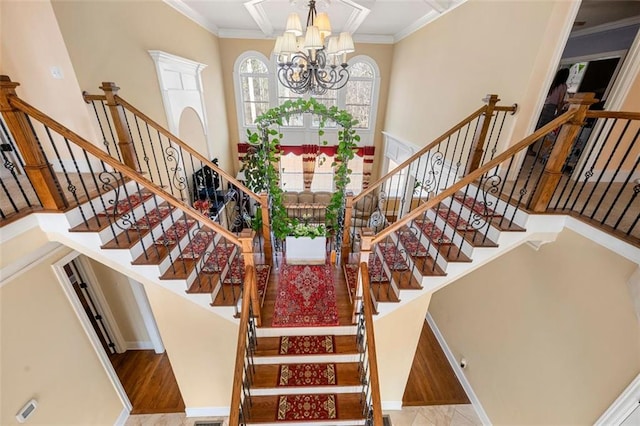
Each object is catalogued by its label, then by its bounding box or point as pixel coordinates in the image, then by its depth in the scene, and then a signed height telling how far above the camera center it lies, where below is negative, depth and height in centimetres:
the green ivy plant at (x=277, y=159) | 312 -82
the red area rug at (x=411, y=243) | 277 -155
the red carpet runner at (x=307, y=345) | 261 -234
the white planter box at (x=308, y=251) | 351 -195
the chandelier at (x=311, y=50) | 253 +36
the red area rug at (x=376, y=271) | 285 -187
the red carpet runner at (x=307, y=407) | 239 -267
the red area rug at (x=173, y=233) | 256 -143
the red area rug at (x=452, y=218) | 275 -127
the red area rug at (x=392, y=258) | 281 -172
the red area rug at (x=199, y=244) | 265 -157
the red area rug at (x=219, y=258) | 270 -169
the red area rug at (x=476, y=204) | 269 -111
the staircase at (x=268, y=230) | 208 -146
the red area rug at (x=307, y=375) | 249 -250
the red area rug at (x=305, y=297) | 276 -217
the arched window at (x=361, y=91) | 721 +0
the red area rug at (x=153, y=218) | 255 -127
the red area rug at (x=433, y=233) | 275 -141
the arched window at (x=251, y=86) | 690 +4
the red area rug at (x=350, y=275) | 307 -210
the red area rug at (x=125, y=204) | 246 -112
